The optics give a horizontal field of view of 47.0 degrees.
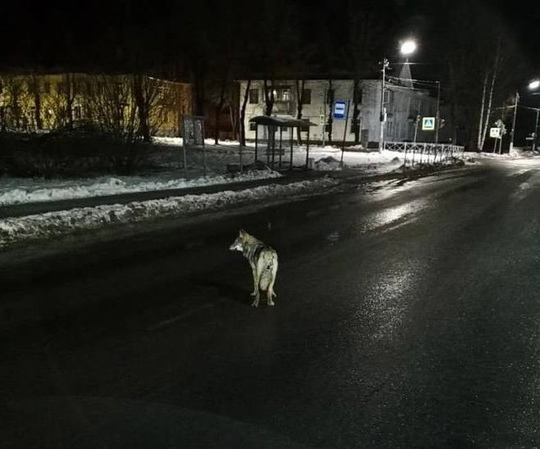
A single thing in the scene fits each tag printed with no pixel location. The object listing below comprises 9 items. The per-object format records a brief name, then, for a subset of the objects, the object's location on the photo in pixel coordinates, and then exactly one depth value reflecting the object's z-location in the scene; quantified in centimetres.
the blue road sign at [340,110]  2958
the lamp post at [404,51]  4159
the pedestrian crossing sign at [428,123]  4698
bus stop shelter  2516
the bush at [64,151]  2022
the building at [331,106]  6600
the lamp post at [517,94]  5939
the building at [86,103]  2166
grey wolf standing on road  693
